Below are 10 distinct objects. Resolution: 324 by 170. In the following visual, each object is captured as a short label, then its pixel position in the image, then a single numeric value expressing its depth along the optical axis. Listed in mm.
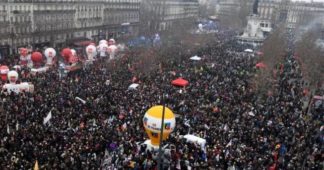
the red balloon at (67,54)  40031
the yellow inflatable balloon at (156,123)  19109
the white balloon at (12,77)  29016
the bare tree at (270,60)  32156
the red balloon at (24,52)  37991
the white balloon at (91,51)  42922
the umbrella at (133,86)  30753
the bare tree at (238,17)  114062
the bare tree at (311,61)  36469
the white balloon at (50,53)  39094
